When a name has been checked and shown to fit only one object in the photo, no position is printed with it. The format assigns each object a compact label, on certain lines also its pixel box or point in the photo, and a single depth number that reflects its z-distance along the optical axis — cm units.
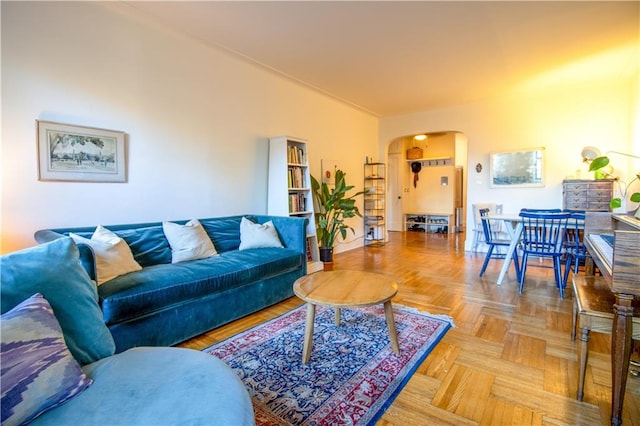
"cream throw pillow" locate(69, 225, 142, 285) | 210
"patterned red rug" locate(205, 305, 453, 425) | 154
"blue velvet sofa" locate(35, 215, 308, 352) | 194
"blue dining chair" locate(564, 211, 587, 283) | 305
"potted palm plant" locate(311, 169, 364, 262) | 470
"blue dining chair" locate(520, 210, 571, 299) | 313
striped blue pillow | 83
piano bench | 148
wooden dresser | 410
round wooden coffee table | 184
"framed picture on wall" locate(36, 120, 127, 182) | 233
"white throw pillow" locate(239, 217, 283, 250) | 323
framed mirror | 489
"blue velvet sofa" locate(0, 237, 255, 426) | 86
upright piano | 131
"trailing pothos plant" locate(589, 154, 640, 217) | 285
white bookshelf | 387
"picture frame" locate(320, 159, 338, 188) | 509
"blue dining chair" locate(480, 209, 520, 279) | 368
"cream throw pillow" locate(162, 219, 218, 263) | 270
